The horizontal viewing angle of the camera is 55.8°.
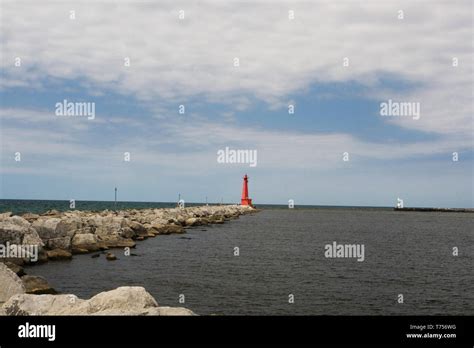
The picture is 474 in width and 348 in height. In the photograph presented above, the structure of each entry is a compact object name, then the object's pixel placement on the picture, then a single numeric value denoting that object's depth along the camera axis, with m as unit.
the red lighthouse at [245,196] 131.00
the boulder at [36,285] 14.59
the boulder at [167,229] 43.09
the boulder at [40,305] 9.84
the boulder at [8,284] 12.07
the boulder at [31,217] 35.37
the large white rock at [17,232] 21.54
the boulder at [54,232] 25.72
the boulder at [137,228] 37.00
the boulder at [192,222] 55.78
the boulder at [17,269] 17.71
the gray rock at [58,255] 24.08
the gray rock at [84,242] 26.83
